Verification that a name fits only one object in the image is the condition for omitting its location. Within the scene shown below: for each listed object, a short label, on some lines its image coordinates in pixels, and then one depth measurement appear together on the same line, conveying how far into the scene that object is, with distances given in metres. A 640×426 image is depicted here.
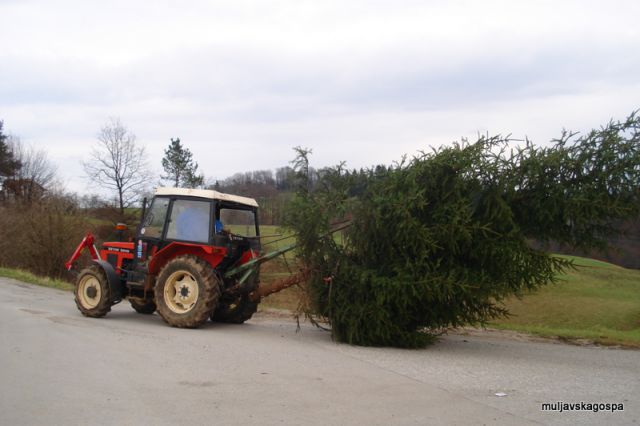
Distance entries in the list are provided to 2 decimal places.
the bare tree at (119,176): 39.94
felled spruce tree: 8.48
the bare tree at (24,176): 42.39
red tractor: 10.29
